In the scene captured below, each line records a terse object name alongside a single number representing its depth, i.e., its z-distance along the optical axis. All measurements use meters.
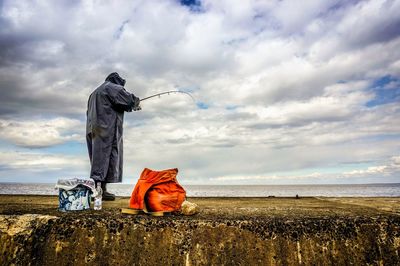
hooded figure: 4.21
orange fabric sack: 2.70
